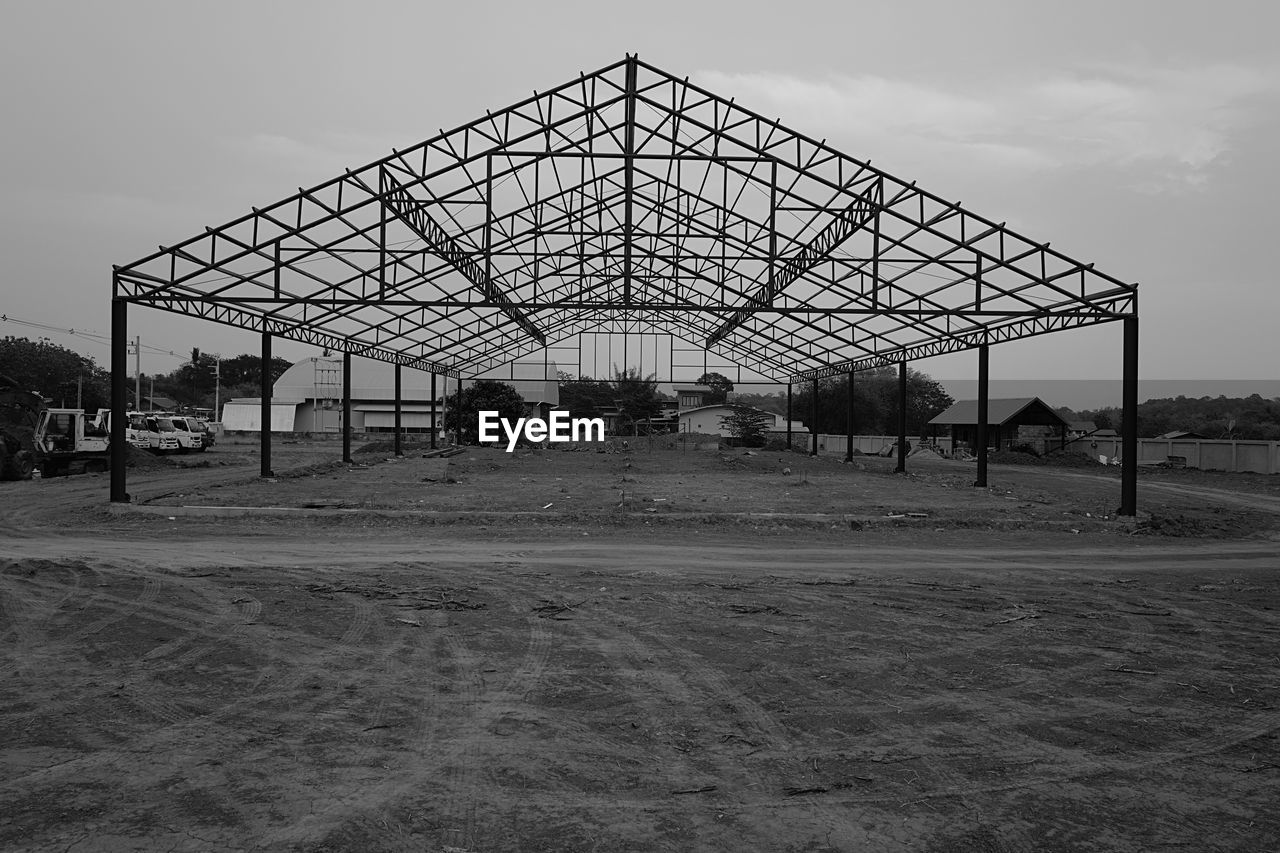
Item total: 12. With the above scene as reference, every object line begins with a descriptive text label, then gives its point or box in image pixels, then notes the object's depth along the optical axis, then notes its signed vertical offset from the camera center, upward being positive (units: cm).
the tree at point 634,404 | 6278 +224
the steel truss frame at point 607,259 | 1848 +478
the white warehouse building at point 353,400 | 6956 +267
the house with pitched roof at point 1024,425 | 4897 +69
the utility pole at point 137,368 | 6000 +476
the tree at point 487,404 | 5703 +208
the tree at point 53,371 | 6047 +436
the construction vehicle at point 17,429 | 2769 +4
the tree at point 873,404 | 7019 +294
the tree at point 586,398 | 6688 +291
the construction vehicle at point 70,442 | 2958 -40
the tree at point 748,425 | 5616 +67
